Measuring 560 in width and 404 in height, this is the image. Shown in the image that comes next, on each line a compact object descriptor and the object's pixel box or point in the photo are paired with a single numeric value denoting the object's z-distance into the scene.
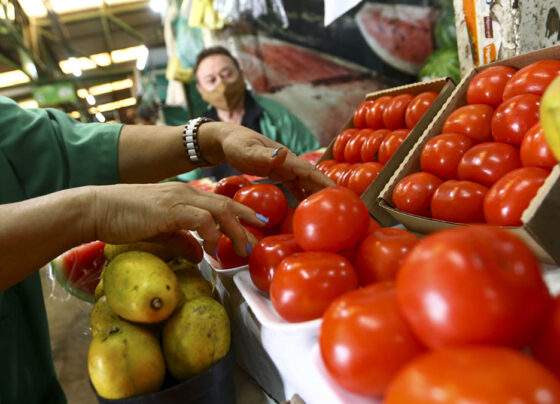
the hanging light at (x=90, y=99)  22.08
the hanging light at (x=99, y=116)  27.83
